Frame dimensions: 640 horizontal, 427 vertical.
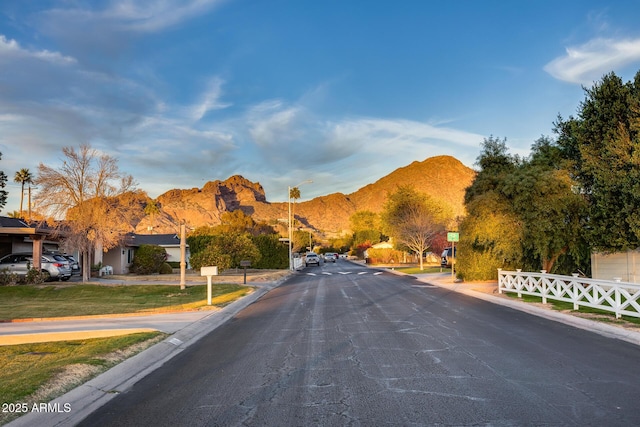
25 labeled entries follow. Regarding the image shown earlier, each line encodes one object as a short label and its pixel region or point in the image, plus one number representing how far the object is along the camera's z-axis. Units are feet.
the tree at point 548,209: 78.02
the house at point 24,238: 87.13
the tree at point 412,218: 173.99
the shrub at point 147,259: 139.44
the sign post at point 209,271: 59.04
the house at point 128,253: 142.51
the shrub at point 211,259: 107.45
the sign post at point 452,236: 98.21
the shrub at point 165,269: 145.69
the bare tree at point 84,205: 94.22
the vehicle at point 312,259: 220.64
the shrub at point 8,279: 84.89
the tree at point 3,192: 159.26
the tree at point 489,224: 85.61
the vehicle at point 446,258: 166.27
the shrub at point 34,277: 88.63
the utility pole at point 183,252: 83.01
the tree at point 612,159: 62.28
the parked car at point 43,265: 94.43
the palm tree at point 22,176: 278.26
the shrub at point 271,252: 177.99
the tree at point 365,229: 331.67
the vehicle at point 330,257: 287.07
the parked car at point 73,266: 104.07
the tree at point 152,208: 335.49
